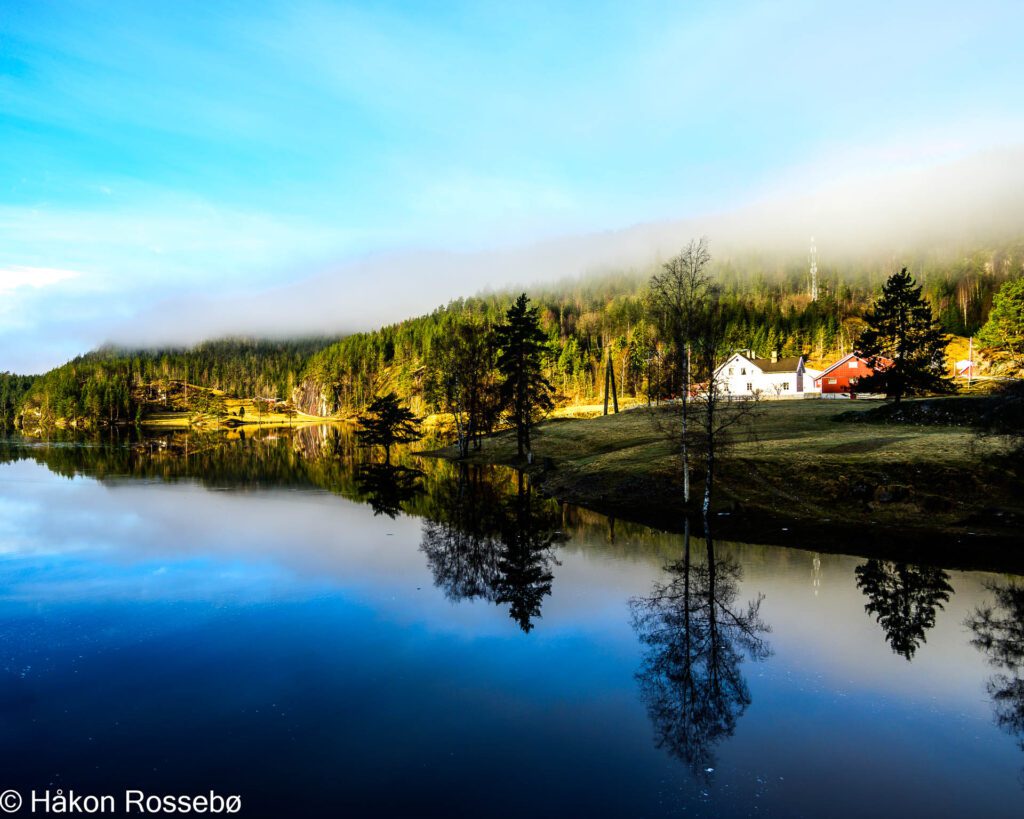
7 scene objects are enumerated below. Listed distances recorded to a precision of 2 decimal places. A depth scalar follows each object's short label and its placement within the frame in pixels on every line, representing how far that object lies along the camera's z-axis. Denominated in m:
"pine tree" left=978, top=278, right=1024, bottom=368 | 87.50
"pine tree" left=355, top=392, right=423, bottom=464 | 91.50
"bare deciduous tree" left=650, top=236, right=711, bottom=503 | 39.92
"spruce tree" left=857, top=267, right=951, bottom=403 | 64.38
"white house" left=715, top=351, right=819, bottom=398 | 126.75
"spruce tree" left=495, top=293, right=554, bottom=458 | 65.44
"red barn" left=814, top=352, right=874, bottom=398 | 110.88
